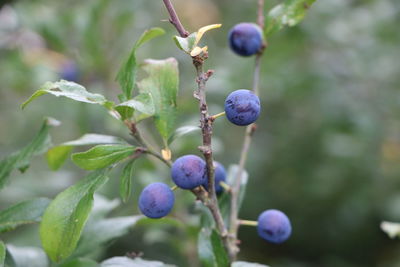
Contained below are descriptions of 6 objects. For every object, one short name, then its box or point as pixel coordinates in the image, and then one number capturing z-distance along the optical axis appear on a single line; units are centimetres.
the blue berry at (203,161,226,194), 52
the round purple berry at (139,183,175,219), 49
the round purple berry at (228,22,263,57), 55
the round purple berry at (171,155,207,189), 48
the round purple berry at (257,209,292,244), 52
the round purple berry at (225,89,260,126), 48
